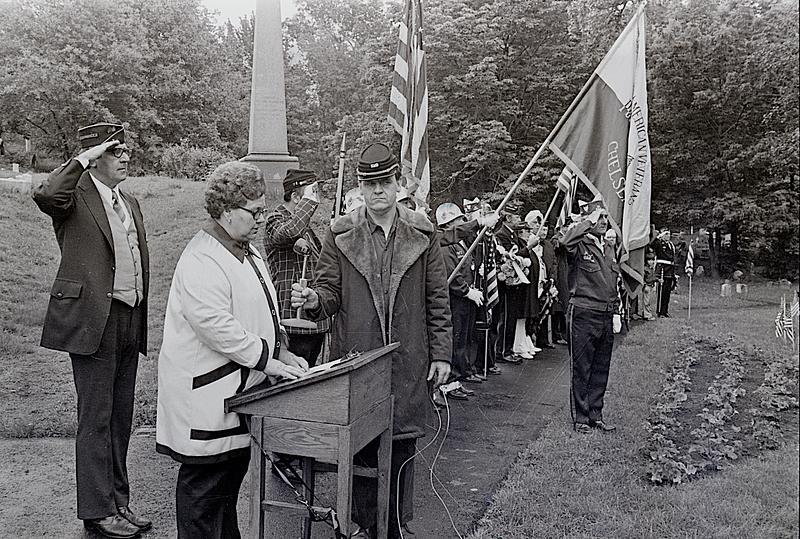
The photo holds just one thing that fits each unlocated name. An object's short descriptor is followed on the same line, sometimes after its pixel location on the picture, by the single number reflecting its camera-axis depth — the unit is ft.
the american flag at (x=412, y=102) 21.91
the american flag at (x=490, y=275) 28.34
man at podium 12.12
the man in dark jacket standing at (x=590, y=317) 21.27
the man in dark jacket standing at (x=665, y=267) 44.07
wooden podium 9.43
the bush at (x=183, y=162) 20.62
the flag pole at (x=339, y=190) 17.10
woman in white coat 9.58
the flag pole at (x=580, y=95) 17.99
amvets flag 18.39
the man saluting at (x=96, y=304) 12.42
